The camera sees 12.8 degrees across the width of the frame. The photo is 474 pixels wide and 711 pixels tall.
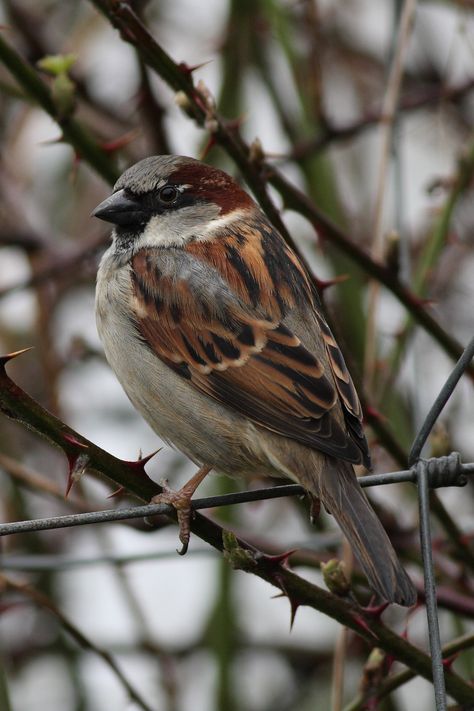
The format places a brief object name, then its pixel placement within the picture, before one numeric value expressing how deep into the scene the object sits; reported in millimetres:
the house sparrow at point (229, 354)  5477
